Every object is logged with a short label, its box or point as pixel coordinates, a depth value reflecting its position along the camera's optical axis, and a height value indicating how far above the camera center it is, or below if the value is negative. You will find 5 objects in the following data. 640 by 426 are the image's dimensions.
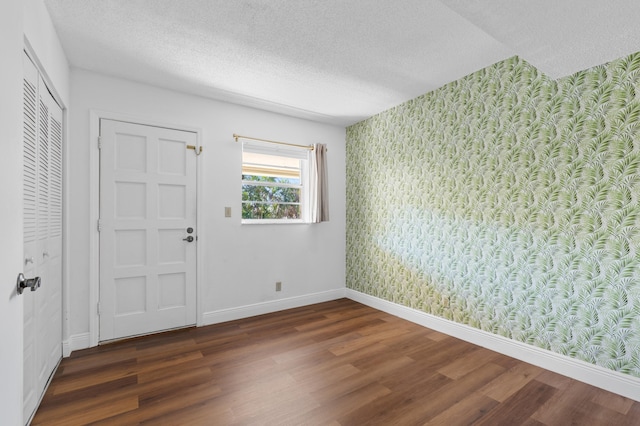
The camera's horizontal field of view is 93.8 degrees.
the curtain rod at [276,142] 3.50 +0.86
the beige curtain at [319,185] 4.00 +0.34
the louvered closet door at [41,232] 1.72 -0.16
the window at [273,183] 3.73 +0.35
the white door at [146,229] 2.87 -0.20
